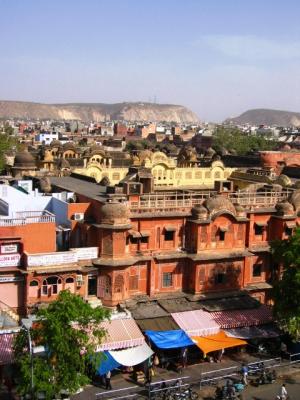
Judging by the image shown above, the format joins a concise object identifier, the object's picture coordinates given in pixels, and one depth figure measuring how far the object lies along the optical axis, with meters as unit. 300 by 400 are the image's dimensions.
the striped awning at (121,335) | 26.09
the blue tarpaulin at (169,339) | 26.75
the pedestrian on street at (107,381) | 25.30
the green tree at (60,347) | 20.75
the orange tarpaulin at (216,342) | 27.41
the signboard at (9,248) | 27.75
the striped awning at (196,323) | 28.10
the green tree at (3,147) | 69.75
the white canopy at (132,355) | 25.92
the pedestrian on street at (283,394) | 24.34
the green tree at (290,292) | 27.38
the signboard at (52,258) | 27.52
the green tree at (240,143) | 112.44
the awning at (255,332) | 28.92
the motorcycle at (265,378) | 26.28
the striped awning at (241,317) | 29.25
